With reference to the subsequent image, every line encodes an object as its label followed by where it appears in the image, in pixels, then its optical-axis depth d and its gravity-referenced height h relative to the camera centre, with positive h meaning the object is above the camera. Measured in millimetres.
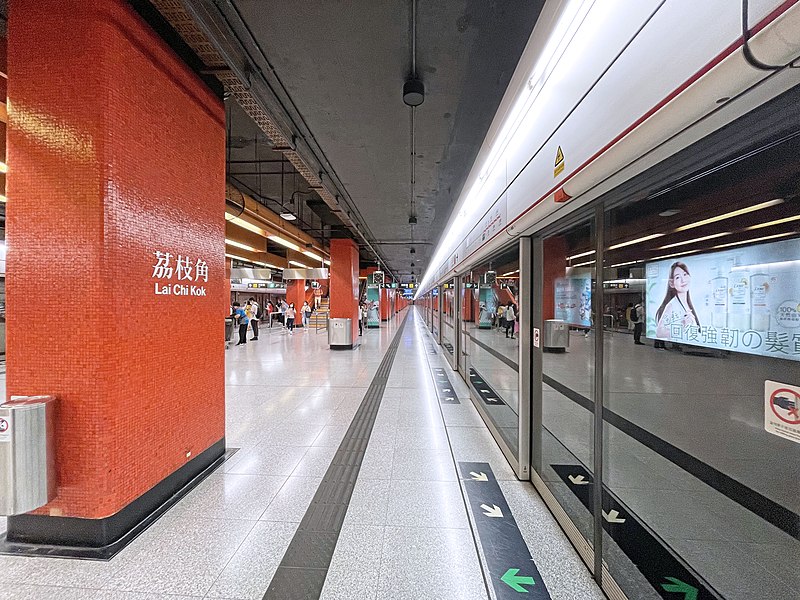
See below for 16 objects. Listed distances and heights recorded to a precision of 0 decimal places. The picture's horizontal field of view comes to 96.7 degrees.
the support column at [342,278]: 10703 +687
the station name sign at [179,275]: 2496 +197
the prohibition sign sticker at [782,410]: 1057 -340
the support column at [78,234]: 2080 +401
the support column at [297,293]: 20652 +452
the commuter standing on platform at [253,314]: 13344 -512
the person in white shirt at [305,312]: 18920 -633
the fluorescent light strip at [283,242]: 9914 +1762
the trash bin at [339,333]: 10578 -963
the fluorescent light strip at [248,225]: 7379 +1698
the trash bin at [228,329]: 11510 -921
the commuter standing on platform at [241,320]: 11992 -663
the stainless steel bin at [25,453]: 1926 -843
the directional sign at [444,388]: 5410 -1497
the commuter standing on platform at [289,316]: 16875 -723
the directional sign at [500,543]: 1853 -1484
